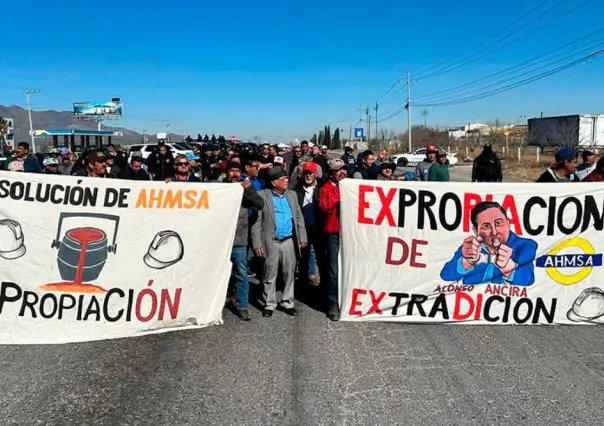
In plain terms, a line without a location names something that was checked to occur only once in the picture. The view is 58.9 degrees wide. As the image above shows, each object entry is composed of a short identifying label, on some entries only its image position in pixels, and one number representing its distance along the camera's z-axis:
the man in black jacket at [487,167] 8.21
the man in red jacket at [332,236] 5.82
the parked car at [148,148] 30.43
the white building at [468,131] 120.10
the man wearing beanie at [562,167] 6.43
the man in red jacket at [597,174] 6.73
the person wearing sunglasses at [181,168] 6.11
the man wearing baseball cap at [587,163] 8.20
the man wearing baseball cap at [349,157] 11.14
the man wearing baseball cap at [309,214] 6.96
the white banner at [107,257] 5.11
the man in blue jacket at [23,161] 8.48
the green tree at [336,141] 116.50
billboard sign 89.00
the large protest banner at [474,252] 5.61
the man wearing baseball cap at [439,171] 8.07
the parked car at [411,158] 42.94
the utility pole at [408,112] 55.48
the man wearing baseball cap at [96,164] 6.46
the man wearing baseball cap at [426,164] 8.77
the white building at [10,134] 71.86
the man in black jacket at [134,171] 9.85
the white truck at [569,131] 50.88
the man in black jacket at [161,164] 11.44
